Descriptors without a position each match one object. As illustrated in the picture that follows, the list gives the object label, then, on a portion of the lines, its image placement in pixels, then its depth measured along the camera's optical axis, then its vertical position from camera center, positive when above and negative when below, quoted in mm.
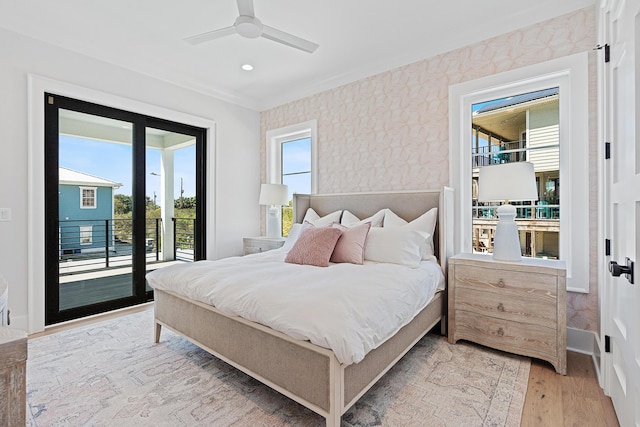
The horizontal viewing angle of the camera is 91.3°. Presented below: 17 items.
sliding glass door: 3039 +128
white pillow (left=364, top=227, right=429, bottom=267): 2500 -267
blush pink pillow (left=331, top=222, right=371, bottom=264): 2578 -267
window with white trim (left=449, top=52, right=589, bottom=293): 2391 +627
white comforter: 1436 -462
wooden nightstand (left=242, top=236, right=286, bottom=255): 4043 -402
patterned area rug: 1632 -1063
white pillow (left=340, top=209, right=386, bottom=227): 3154 -59
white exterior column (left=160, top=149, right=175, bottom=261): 3961 +191
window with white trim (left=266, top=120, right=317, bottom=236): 4188 +793
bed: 1427 -763
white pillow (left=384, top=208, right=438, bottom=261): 2728 -114
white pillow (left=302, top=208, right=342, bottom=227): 3425 -60
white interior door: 1268 +50
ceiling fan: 2236 +1415
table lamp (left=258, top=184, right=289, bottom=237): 4172 +258
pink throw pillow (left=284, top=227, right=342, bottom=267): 2492 -276
